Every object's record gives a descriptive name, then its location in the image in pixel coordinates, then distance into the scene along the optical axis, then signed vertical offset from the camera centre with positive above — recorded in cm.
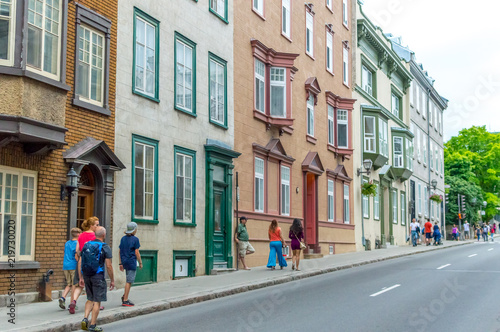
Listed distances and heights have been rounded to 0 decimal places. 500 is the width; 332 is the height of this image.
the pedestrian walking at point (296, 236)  2105 -29
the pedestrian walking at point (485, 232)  5304 -46
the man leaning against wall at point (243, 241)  2149 -46
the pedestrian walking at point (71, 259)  1273 -61
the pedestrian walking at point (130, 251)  1287 -47
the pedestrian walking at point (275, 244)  2103 -55
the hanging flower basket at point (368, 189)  3553 +195
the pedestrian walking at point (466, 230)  5674 -28
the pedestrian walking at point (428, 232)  4156 -33
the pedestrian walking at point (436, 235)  4147 -51
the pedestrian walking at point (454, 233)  5438 -51
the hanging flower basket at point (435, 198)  4906 +205
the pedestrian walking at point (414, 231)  4076 -26
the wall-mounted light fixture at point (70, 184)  1429 +88
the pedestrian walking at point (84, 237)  1173 -18
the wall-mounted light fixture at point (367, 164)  3431 +313
